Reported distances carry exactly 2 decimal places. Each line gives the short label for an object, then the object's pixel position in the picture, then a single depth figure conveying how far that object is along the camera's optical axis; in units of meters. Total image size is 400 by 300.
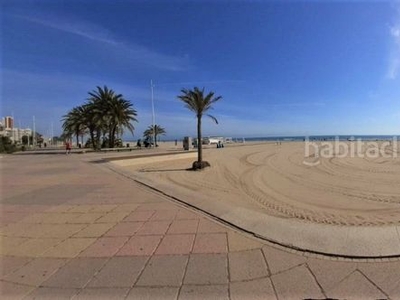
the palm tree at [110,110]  37.19
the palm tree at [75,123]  43.03
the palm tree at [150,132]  57.89
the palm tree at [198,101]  19.80
